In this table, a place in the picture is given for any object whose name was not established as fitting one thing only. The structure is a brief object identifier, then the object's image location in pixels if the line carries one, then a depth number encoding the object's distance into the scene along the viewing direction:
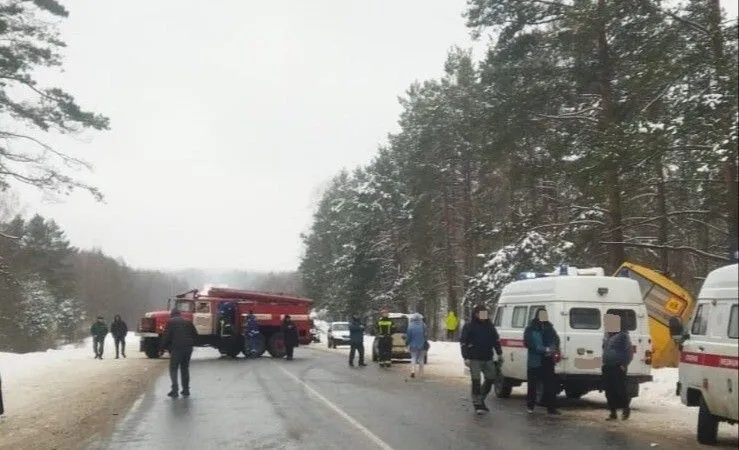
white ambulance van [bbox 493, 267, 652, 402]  15.30
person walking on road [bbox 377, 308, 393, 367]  28.81
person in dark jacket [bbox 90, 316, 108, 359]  34.63
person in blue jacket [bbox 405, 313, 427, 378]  23.34
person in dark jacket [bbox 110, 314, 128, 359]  35.03
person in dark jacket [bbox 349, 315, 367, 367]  28.77
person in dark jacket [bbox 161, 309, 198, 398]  16.66
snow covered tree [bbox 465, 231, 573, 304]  31.19
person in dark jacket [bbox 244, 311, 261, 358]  33.56
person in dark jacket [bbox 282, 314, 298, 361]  33.16
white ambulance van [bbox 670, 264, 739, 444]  9.55
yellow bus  23.45
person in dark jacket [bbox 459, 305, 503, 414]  14.75
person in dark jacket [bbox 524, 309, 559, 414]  14.70
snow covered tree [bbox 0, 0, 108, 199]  26.23
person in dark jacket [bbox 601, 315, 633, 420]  13.20
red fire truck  33.50
